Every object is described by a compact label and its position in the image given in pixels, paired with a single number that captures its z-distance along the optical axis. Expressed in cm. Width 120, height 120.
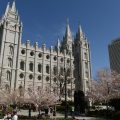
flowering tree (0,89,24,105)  2657
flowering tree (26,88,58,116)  1911
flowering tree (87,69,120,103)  2360
